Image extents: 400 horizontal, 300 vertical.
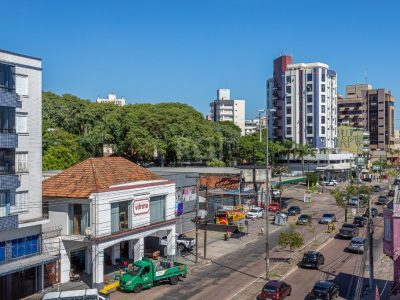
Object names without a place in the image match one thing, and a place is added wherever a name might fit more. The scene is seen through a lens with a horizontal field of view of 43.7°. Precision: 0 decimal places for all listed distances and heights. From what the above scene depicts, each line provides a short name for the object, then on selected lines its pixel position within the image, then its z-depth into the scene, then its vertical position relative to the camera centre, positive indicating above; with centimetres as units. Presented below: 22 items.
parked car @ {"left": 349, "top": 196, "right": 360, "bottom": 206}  7775 -720
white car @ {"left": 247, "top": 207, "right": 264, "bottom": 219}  6838 -792
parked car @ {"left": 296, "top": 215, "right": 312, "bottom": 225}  6362 -828
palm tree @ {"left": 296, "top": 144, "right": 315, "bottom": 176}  12681 +117
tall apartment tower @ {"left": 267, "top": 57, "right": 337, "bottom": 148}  13025 +1405
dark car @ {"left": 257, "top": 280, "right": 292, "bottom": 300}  3166 -869
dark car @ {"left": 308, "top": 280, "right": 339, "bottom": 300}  3153 -865
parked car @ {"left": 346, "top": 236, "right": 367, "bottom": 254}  4703 -854
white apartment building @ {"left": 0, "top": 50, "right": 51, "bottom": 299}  3147 -146
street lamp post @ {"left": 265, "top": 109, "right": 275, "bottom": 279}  3847 -867
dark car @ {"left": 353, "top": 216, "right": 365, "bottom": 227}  6241 -827
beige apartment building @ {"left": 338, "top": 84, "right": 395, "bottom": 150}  18988 +1649
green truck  3450 -849
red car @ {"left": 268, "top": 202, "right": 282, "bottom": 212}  7456 -773
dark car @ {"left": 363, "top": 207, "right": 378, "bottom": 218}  6811 -797
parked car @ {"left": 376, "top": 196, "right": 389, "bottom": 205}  8576 -776
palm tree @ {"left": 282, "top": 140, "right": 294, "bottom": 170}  12724 +220
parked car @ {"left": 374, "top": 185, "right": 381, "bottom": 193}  10778 -730
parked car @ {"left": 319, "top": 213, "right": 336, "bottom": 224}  6519 -831
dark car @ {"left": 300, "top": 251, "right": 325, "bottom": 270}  4112 -865
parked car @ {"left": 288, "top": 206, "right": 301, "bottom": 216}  7294 -812
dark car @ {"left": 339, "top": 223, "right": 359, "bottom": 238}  5452 -836
